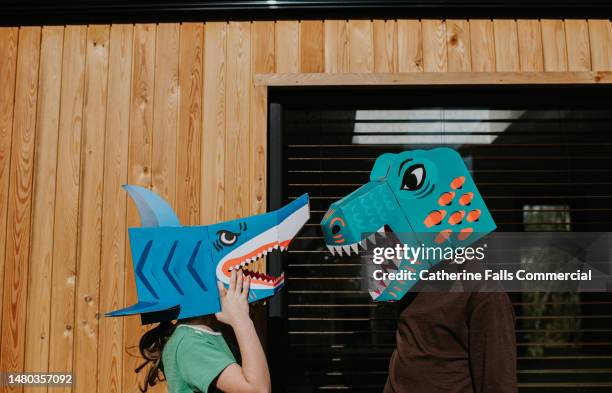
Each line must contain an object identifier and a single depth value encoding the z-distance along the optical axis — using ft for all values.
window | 9.75
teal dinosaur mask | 7.39
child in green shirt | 6.37
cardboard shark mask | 6.97
